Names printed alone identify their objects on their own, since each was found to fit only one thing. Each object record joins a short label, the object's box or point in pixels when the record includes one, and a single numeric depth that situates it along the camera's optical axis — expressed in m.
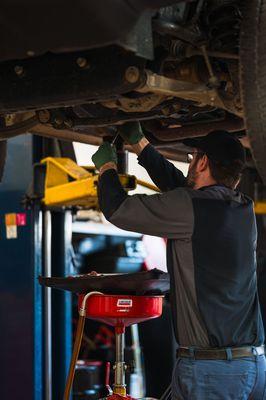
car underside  2.22
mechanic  2.87
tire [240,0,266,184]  2.40
